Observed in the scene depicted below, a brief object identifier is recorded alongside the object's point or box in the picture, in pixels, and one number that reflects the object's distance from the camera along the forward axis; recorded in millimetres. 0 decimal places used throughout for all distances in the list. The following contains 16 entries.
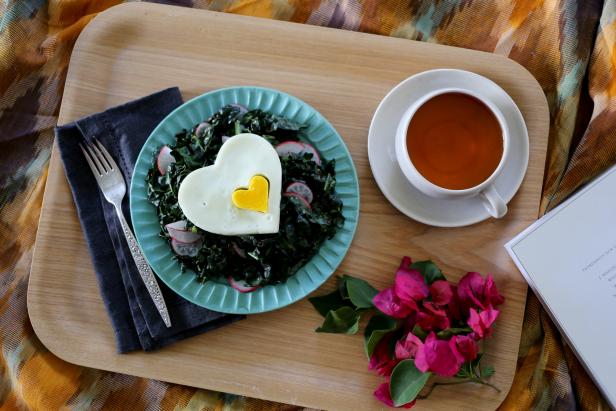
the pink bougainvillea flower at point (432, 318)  1159
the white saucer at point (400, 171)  1232
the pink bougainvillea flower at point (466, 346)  1135
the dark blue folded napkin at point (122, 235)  1222
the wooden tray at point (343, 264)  1245
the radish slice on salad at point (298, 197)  1119
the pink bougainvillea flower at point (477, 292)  1189
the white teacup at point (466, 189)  1113
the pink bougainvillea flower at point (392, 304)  1166
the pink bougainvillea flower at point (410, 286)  1168
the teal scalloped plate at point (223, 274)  1174
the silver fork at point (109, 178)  1224
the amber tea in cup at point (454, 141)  1144
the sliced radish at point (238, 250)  1142
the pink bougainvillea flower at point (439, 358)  1116
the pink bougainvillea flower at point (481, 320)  1146
